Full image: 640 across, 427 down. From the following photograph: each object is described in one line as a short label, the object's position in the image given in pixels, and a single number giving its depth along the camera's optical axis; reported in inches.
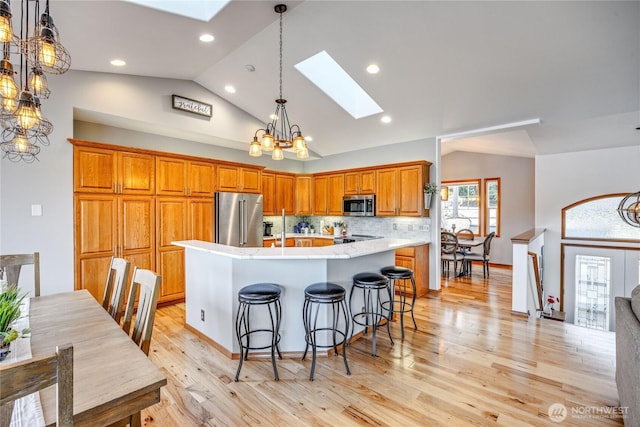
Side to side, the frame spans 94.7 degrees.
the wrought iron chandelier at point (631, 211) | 175.8
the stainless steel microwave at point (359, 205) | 218.7
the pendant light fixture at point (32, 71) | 56.6
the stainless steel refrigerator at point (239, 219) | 193.2
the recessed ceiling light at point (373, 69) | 148.6
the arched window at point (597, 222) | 207.0
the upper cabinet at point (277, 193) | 239.1
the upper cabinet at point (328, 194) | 241.8
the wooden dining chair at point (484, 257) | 245.4
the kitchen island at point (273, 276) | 111.7
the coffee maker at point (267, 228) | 249.6
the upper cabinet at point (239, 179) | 197.8
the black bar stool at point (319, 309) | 100.6
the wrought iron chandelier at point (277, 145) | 113.9
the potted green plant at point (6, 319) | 48.0
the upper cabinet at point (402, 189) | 196.4
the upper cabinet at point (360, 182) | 219.8
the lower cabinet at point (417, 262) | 190.5
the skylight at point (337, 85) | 169.0
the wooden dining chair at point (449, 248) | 240.2
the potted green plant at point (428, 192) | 195.0
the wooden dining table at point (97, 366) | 38.9
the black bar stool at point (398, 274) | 129.6
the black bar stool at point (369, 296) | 115.5
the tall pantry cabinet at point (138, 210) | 144.6
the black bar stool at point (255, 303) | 97.9
